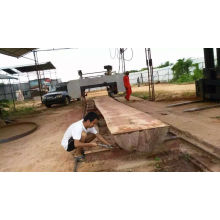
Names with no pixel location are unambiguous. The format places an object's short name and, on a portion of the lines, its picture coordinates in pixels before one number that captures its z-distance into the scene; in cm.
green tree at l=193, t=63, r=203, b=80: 1852
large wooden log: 303
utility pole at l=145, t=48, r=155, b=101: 946
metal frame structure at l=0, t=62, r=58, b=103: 1877
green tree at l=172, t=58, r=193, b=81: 2262
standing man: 1053
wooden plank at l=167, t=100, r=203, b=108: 826
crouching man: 336
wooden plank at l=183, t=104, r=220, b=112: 691
